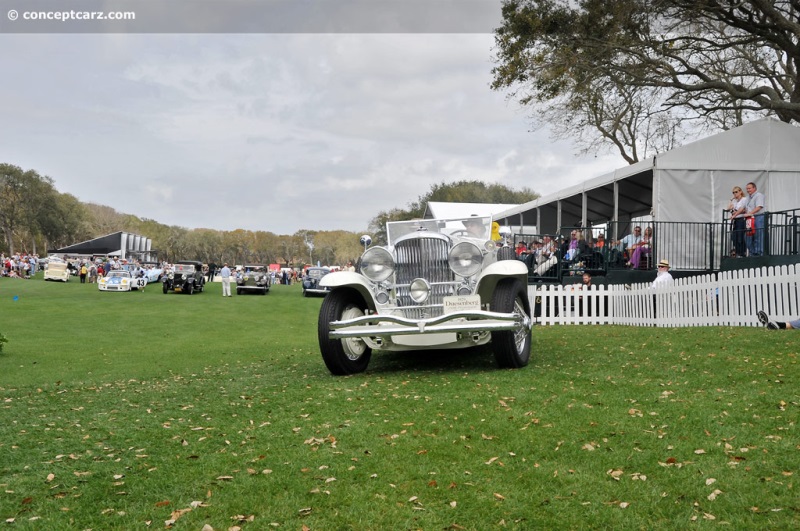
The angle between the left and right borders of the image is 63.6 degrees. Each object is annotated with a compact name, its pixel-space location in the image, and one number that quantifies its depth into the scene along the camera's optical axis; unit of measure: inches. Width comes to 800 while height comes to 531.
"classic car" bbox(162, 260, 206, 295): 1359.5
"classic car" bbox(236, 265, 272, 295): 1435.8
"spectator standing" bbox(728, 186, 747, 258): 522.6
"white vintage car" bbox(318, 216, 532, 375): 288.2
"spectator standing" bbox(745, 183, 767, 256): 498.6
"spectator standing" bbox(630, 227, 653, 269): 598.5
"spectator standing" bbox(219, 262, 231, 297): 1338.1
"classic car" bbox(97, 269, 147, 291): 1358.3
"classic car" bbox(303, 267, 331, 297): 1435.8
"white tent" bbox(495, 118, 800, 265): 595.2
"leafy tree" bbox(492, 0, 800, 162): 650.2
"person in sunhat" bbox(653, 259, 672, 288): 518.6
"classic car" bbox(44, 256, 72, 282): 1644.9
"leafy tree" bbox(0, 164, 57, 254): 2559.1
